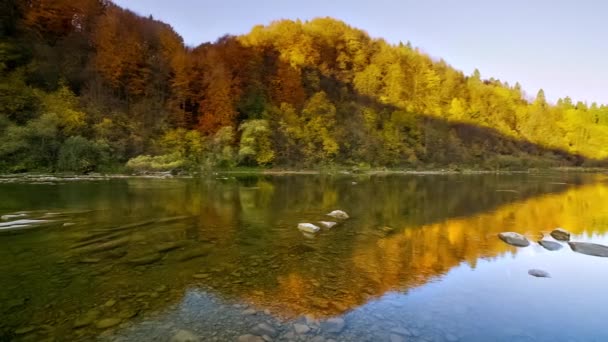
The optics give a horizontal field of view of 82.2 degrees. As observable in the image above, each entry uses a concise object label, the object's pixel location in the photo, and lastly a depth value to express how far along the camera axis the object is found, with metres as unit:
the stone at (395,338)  4.41
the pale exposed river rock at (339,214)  13.06
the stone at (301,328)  4.54
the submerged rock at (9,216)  10.88
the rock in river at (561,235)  10.48
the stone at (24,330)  4.32
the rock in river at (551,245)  9.33
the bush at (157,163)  31.57
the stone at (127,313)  4.89
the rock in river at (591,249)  8.99
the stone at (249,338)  4.30
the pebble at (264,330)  4.48
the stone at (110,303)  5.21
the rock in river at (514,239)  9.65
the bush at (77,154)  27.75
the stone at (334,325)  4.64
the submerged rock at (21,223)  10.04
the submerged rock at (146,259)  7.31
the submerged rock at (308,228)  10.55
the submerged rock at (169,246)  8.44
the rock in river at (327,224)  11.29
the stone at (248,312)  5.09
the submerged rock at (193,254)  7.80
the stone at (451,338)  4.45
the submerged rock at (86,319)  4.59
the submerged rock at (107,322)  4.58
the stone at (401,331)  4.58
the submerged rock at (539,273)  7.22
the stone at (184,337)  4.31
